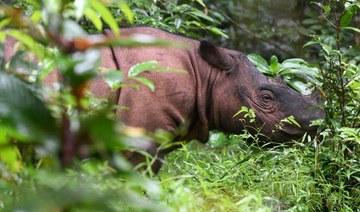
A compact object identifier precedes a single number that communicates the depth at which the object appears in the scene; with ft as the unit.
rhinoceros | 30.61
